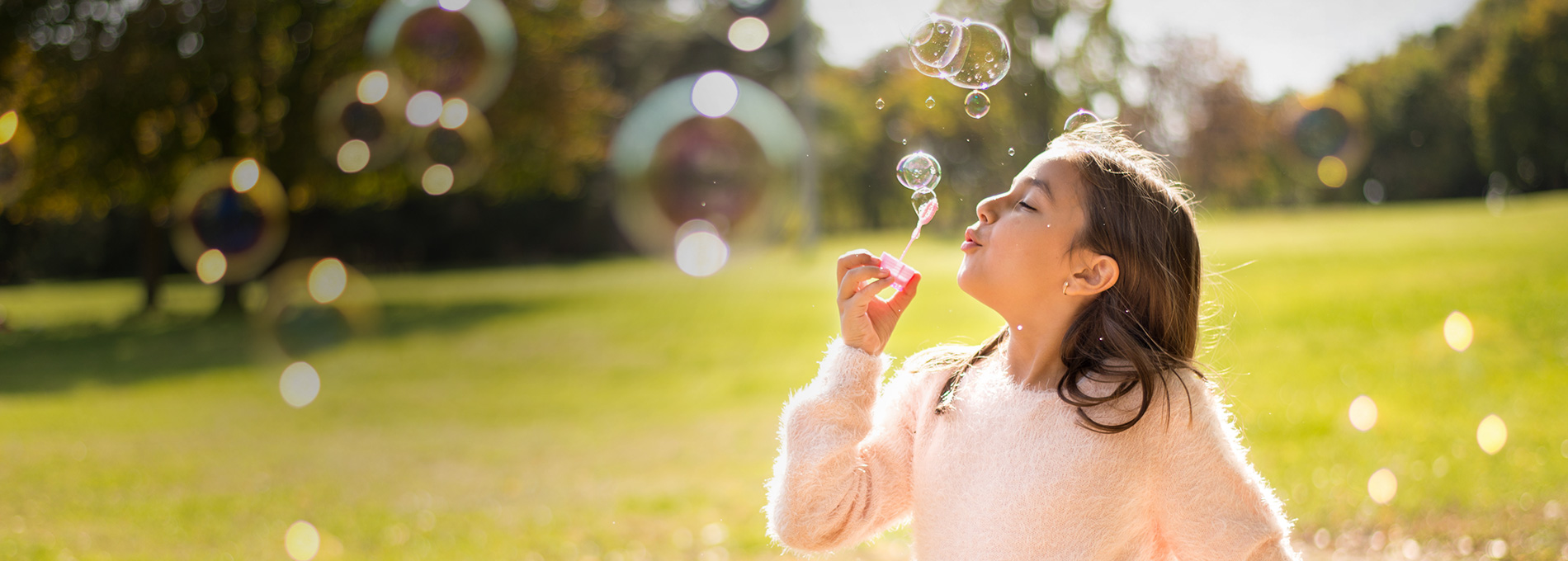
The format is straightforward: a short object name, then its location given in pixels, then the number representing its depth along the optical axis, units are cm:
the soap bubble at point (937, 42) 239
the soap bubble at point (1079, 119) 200
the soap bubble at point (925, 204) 192
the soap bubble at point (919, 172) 220
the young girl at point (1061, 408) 154
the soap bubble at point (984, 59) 234
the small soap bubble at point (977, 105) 226
